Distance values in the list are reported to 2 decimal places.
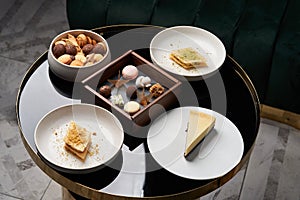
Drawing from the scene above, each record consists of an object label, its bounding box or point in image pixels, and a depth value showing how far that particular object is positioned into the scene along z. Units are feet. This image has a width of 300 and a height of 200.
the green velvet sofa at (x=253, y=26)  6.14
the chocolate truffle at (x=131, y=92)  5.10
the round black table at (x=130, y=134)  4.59
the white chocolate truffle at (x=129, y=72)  5.22
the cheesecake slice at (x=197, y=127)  4.81
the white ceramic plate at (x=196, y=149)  4.71
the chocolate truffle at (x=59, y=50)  5.26
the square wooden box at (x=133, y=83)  4.87
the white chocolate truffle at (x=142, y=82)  5.17
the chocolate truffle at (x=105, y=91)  5.06
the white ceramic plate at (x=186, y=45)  5.39
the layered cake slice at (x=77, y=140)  4.70
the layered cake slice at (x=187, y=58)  5.37
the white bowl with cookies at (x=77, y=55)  5.17
